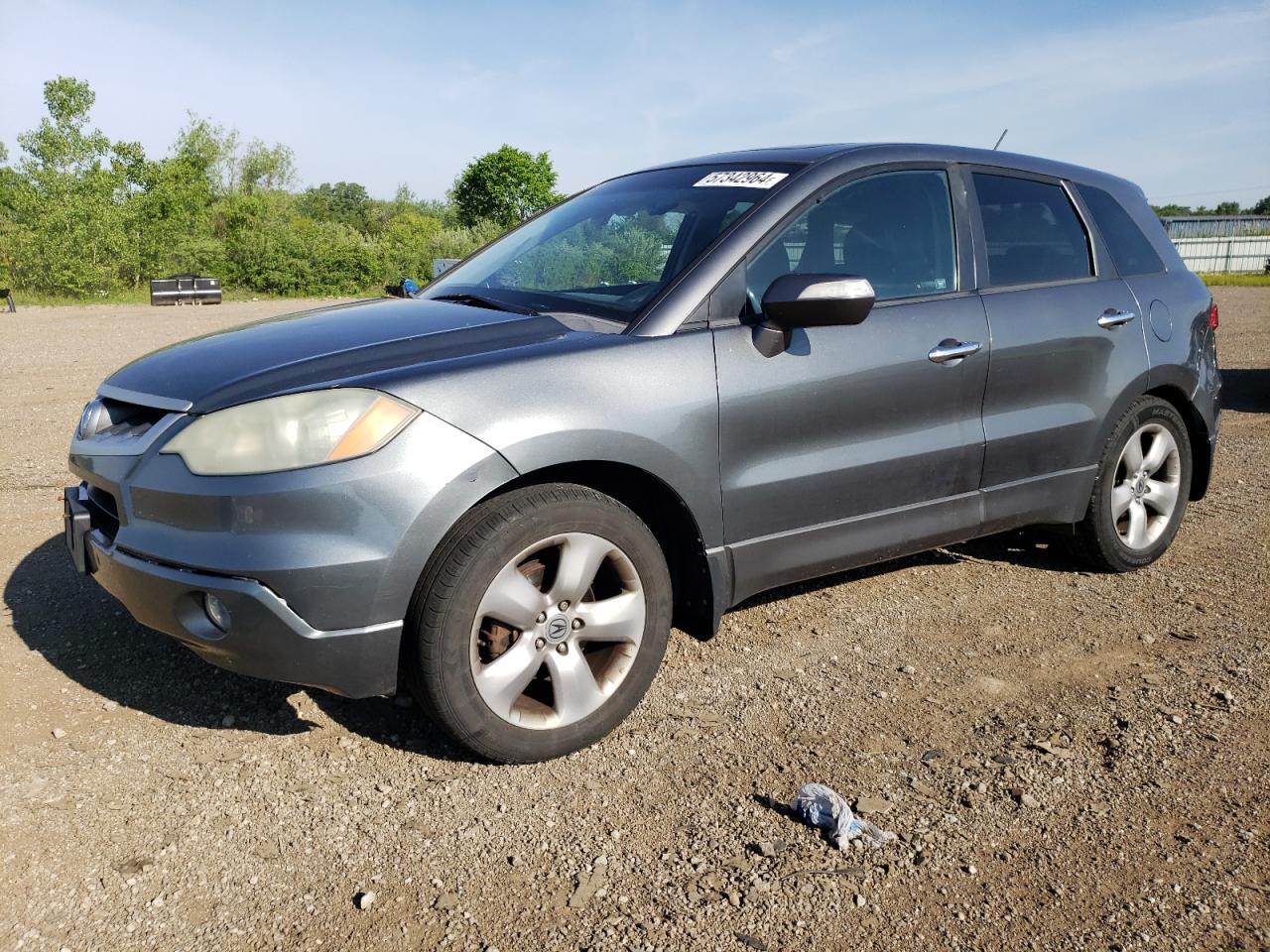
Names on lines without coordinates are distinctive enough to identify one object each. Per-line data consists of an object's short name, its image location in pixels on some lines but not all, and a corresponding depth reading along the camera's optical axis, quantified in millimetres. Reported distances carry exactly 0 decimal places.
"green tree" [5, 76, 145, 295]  39688
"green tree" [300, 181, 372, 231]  92562
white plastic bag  2557
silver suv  2619
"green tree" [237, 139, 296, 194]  67188
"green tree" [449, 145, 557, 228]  80875
